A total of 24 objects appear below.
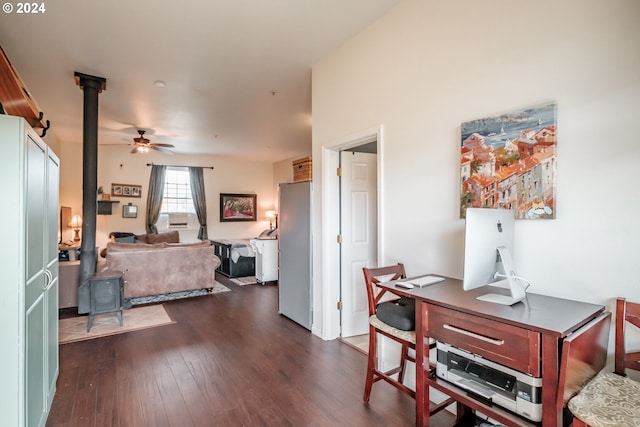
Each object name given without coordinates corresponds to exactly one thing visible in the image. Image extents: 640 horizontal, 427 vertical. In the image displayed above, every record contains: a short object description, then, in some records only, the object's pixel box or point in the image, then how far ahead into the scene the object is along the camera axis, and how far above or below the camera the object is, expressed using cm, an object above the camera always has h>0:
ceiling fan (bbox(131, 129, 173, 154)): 585 +127
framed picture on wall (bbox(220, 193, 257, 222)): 904 +19
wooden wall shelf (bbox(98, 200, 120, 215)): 739 +14
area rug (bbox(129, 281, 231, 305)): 493 -135
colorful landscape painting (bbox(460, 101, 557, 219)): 169 +30
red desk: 122 -51
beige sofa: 469 -82
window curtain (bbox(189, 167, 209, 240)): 859 +42
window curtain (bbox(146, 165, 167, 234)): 798 +43
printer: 130 -76
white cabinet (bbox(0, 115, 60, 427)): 150 -31
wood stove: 383 -99
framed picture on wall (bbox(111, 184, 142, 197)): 767 +56
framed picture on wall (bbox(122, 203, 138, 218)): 778 +5
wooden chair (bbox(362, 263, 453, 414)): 195 -76
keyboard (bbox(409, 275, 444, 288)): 194 -42
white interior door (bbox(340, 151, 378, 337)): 359 -22
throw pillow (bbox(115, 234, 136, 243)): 708 -58
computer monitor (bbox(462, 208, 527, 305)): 149 -20
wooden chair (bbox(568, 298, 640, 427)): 112 -70
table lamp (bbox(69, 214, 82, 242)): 684 -26
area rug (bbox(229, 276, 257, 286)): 623 -135
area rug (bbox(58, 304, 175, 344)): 360 -137
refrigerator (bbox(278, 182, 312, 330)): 381 -49
